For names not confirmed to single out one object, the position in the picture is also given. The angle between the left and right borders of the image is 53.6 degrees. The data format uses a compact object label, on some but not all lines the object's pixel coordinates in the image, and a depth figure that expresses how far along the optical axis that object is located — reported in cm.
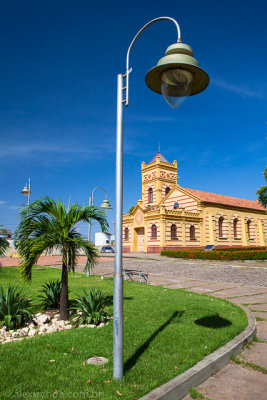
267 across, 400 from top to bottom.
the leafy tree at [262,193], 2378
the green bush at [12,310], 524
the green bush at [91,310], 556
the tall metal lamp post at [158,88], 344
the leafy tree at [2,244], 775
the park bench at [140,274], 1143
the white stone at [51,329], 520
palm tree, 571
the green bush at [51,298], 673
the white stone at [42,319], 563
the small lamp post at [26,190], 2298
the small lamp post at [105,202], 1797
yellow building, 3234
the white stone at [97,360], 373
